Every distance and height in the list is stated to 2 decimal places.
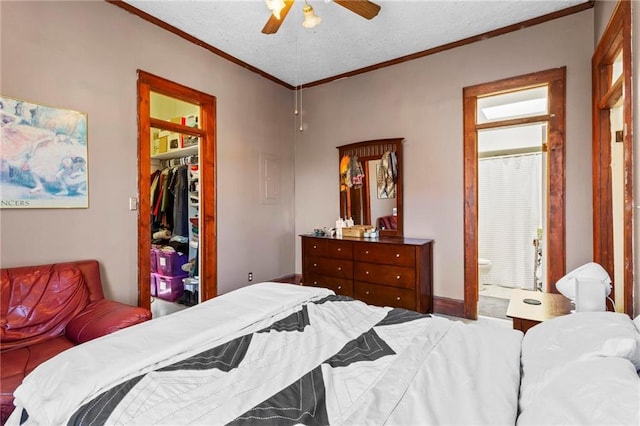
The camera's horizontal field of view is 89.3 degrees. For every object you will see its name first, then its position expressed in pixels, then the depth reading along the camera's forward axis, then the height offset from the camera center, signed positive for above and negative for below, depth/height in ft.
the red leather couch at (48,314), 6.07 -2.06
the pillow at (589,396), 2.19 -1.40
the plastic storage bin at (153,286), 14.26 -3.29
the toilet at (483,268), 15.64 -2.94
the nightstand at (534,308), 6.26 -2.09
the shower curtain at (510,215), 15.33 -0.35
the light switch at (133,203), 9.20 +0.26
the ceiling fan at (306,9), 6.82 +4.73
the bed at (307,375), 2.81 -1.76
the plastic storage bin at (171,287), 13.64 -3.21
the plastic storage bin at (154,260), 14.10 -2.11
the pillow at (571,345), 3.00 -1.44
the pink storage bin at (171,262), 13.57 -2.14
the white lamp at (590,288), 5.74 -1.46
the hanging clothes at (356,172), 13.37 +1.56
